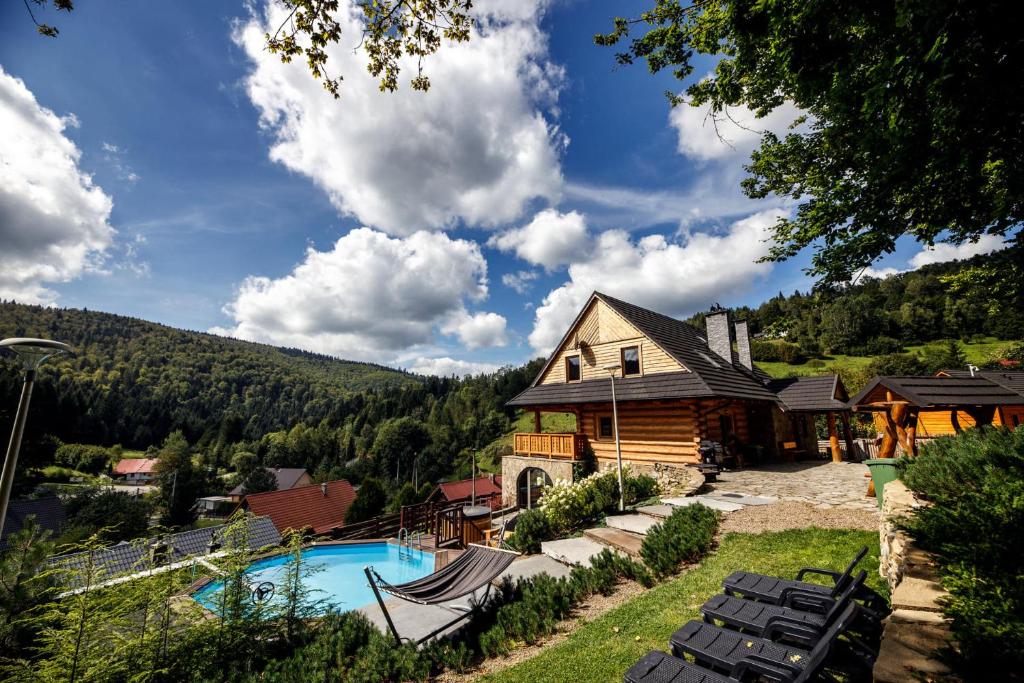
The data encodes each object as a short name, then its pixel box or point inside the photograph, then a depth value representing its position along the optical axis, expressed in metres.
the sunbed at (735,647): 2.59
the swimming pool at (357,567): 12.02
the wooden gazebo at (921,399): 8.76
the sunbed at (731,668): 2.47
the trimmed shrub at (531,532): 8.02
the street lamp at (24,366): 3.96
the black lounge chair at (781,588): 3.35
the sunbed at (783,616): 2.94
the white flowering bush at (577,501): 8.70
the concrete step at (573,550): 6.84
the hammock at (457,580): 5.07
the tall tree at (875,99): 3.77
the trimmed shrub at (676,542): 5.90
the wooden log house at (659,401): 14.04
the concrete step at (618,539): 7.04
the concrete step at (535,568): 6.59
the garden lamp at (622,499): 9.09
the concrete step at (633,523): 7.86
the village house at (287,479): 60.62
